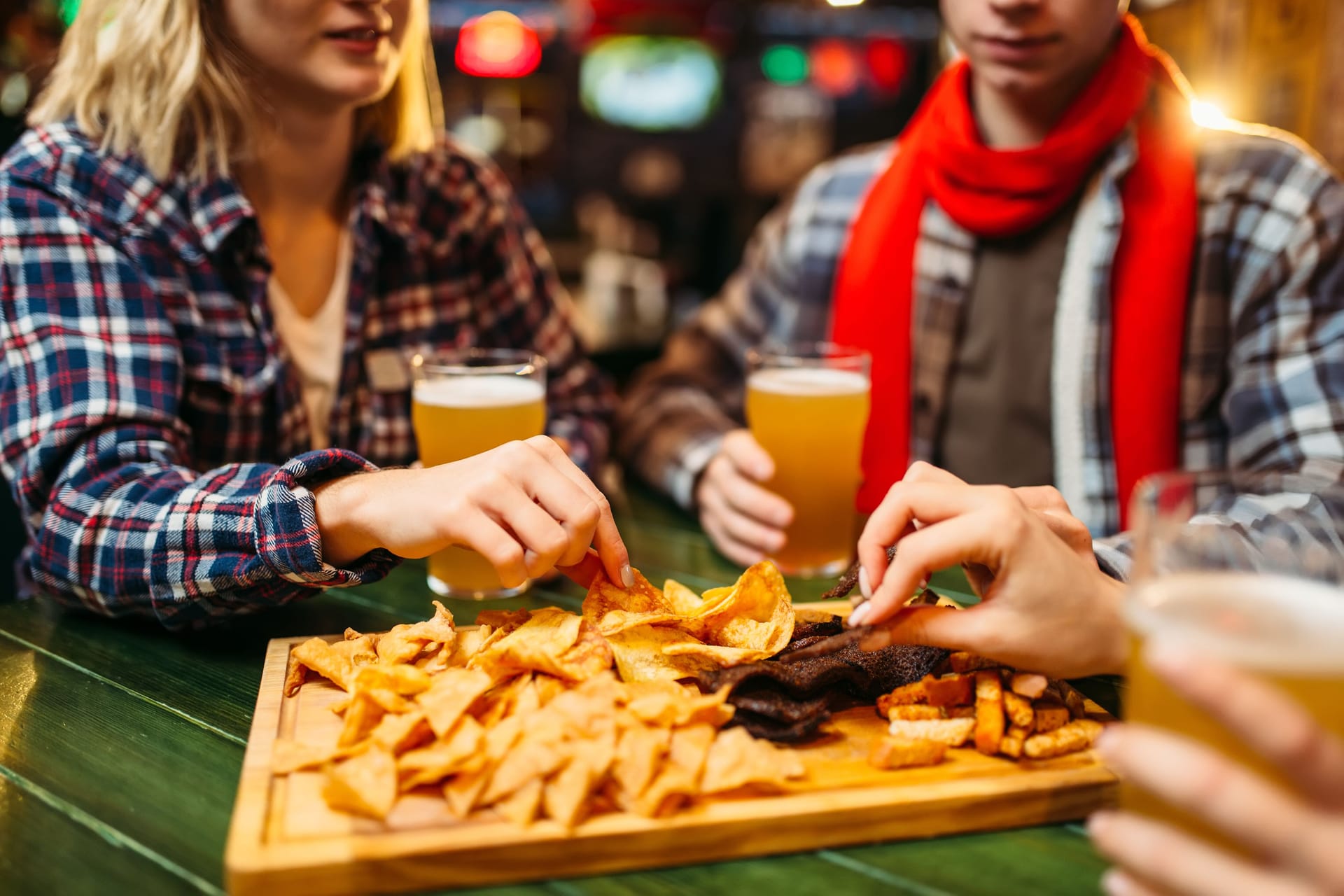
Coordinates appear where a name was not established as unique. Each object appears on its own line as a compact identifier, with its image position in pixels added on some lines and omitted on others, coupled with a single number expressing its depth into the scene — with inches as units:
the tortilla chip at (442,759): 31.9
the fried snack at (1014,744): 34.8
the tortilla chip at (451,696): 33.6
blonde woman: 43.6
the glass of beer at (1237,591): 23.6
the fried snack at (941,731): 35.4
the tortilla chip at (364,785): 30.8
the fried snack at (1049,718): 35.8
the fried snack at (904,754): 33.9
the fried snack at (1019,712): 35.3
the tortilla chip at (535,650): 36.2
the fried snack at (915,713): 36.4
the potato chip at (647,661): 38.8
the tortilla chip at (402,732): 33.0
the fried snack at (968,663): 38.6
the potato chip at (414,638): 39.6
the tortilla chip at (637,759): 31.5
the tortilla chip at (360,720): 34.6
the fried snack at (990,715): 34.8
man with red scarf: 62.3
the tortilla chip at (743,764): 32.0
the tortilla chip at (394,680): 35.7
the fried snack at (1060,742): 34.8
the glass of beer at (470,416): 52.3
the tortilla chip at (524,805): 30.5
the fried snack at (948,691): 36.9
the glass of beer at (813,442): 57.3
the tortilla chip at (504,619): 41.9
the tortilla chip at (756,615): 40.2
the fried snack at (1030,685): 36.1
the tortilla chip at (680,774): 31.1
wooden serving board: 29.8
